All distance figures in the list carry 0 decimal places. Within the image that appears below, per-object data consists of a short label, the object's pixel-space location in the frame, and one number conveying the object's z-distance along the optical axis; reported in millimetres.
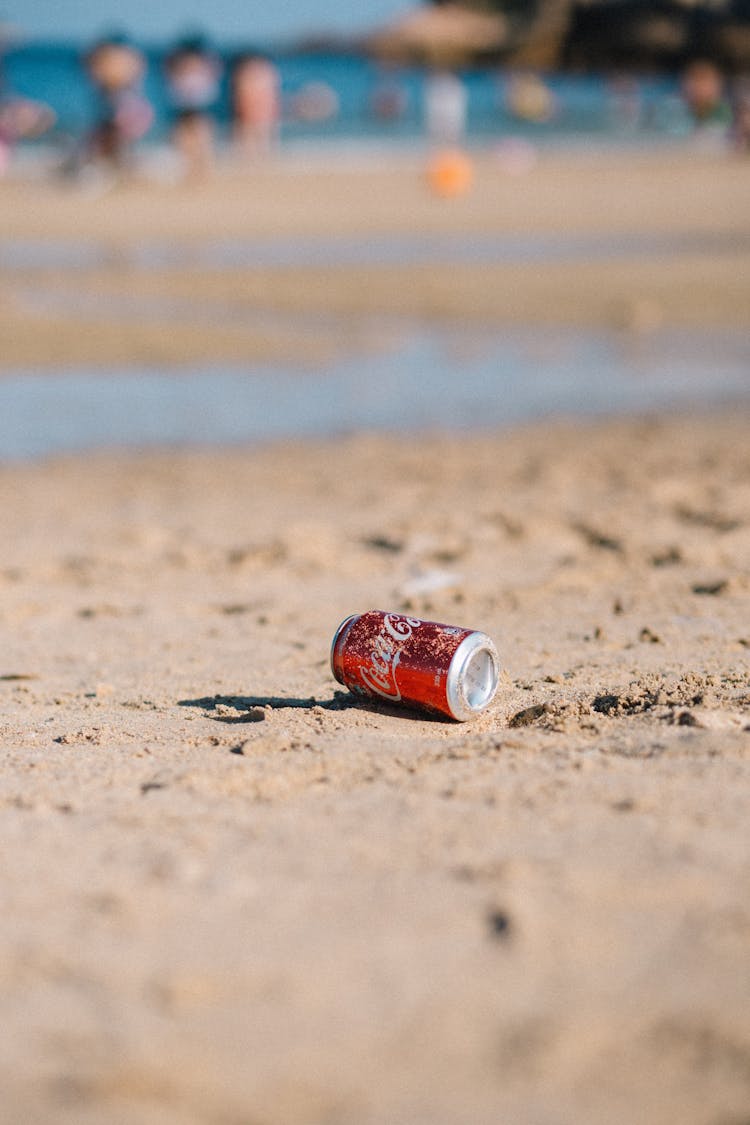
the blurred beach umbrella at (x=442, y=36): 60938
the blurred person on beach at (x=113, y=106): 19359
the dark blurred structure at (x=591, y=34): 54594
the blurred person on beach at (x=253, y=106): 22938
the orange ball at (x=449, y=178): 18891
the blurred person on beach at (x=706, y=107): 30203
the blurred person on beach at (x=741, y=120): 25000
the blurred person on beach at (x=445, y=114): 29125
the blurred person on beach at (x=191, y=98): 19984
